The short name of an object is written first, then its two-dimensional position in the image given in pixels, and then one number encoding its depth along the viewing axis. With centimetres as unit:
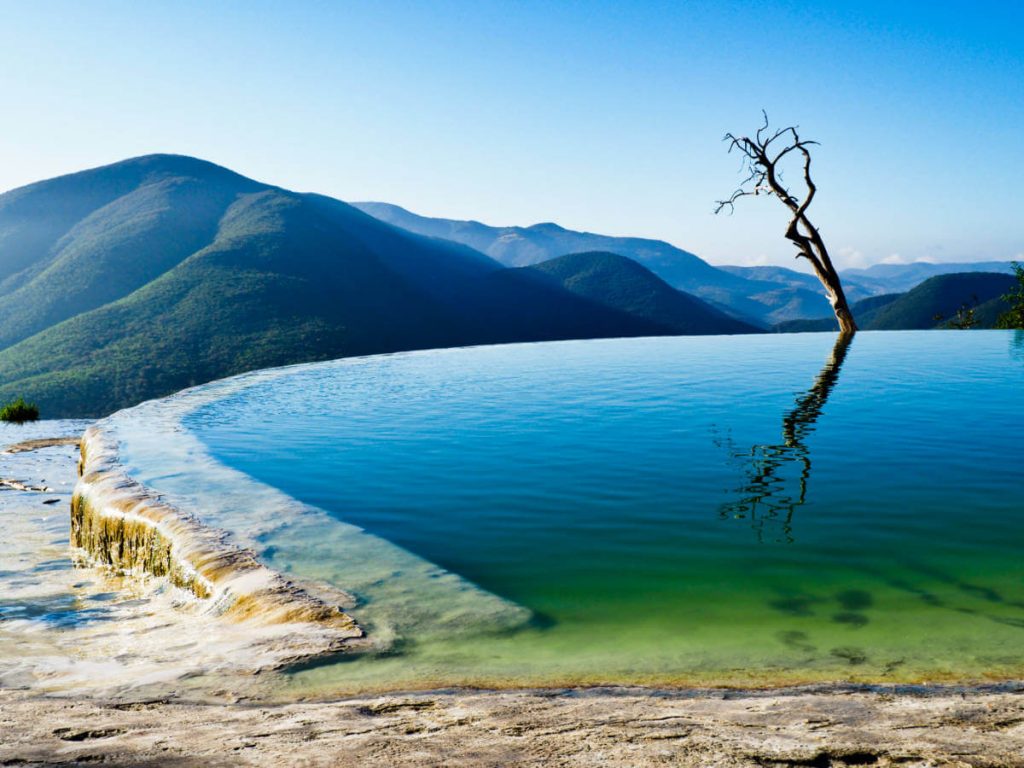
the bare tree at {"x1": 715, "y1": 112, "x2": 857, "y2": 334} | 2373
